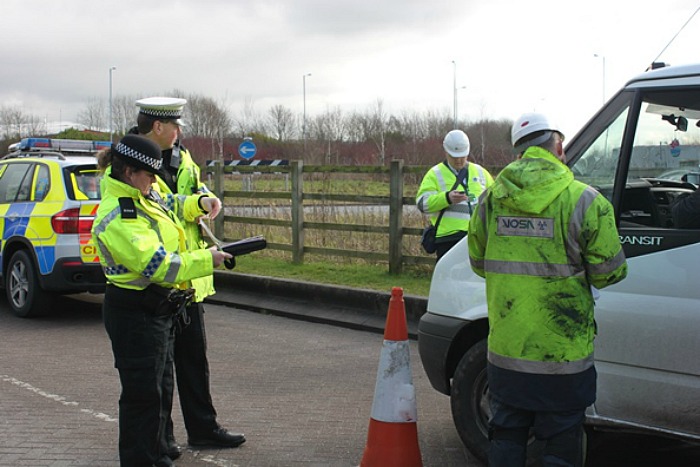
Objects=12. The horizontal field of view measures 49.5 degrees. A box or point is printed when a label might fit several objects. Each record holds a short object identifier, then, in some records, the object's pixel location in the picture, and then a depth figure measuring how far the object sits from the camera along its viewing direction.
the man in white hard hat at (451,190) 6.73
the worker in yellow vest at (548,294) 3.06
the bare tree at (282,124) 51.53
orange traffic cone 4.16
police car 8.42
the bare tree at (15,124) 43.47
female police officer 3.74
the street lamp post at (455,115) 43.19
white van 3.61
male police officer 4.54
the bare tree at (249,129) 50.27
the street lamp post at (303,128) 48.69
